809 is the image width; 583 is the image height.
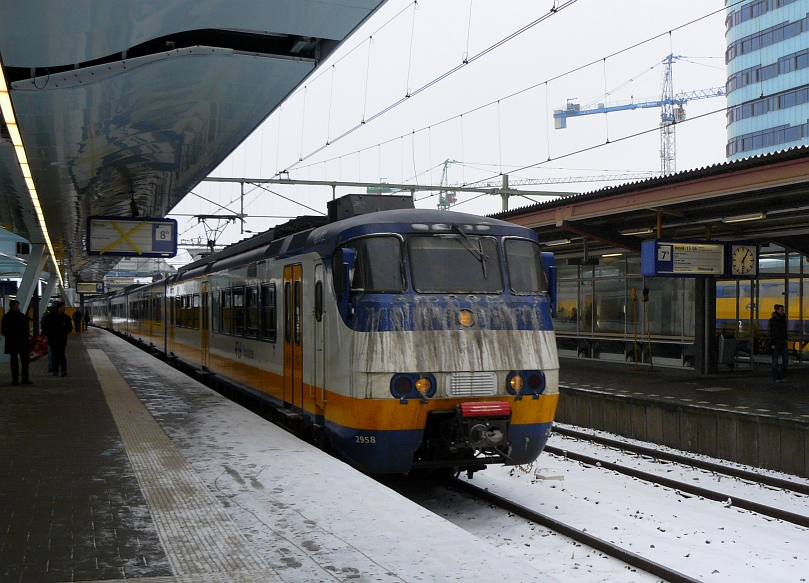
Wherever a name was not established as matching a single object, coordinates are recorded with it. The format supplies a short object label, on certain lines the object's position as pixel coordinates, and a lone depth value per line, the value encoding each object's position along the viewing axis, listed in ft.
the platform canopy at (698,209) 40.91
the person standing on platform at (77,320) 154.30
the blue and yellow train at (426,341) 26.22
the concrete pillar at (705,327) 57.11
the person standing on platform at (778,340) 51.80
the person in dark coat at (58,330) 57.23
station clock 53.83
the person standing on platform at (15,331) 50.96
